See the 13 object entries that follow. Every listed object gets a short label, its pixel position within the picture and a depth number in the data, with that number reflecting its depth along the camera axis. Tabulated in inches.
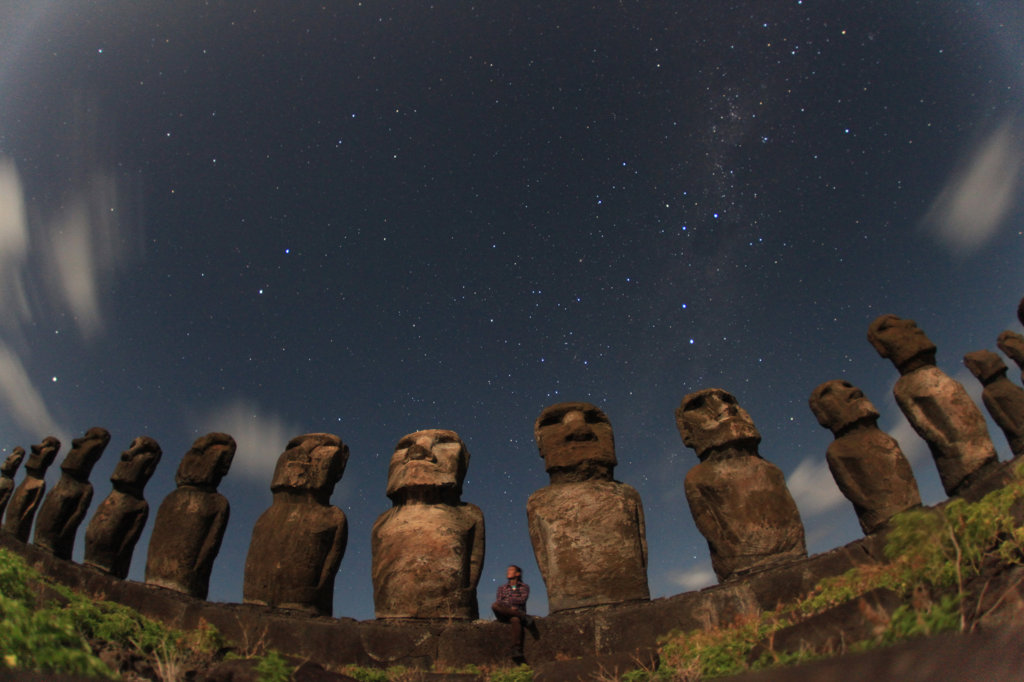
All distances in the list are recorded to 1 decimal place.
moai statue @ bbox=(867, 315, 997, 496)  303.0
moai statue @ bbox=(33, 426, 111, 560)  402.6
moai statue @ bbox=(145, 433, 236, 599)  313.7
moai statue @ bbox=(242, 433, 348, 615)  293.1
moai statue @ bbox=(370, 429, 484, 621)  285.1
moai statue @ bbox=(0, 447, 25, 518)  589.0
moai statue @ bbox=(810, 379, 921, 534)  277.4
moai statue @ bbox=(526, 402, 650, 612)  272.2
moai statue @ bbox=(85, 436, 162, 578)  349.4
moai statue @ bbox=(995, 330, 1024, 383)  421.4
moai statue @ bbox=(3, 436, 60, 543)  490.0
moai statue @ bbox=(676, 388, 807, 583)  263.6
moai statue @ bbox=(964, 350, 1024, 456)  368.5
